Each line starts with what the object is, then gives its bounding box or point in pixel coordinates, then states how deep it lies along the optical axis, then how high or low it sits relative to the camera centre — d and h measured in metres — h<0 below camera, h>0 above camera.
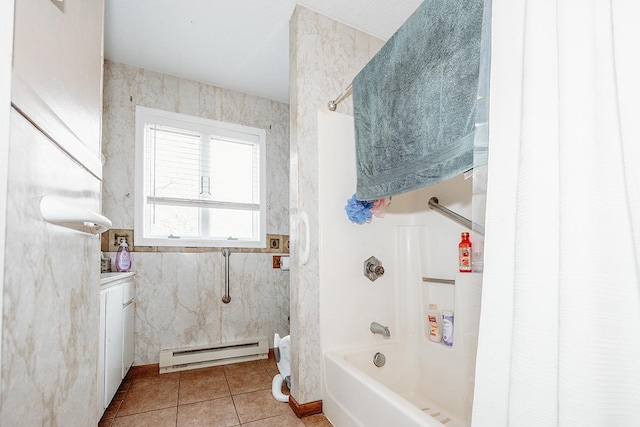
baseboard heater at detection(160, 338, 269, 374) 2.29 -1.11
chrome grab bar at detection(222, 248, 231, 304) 2.55 -0.51
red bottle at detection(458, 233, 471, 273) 1.51 -0.19
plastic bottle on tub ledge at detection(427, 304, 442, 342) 1.66 -0.60
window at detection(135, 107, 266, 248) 2.47 +0.31
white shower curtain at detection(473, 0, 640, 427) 0.50 -0.02
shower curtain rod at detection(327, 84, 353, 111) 1.69 +0.69
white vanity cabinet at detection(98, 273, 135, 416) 1.50 -0.67
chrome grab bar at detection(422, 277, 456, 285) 1.69 -0.36
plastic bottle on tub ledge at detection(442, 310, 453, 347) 1.60 -0.60
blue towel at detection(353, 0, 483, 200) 0.99 +0.47
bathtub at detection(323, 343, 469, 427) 1.11 -0.82
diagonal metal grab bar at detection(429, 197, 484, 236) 1.62 +0.03
